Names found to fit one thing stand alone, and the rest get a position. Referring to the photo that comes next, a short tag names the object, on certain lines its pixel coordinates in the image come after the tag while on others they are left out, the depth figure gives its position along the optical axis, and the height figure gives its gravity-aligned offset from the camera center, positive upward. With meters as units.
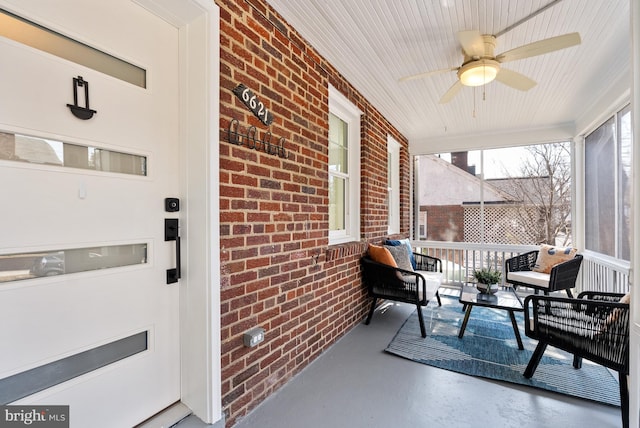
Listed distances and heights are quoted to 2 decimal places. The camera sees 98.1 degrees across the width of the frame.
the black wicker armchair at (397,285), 2.83 -0.76
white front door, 1.00 -0.02
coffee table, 2.55 -0.85
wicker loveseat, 3.26 -0.80
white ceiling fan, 1.84 +1.17
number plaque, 1.60 +0.67
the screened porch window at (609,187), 2.83 +0.31
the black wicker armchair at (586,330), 1.61 -0.76
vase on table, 2.80 -0.76
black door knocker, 1.12 +0.45
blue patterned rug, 1.99 -1.23
